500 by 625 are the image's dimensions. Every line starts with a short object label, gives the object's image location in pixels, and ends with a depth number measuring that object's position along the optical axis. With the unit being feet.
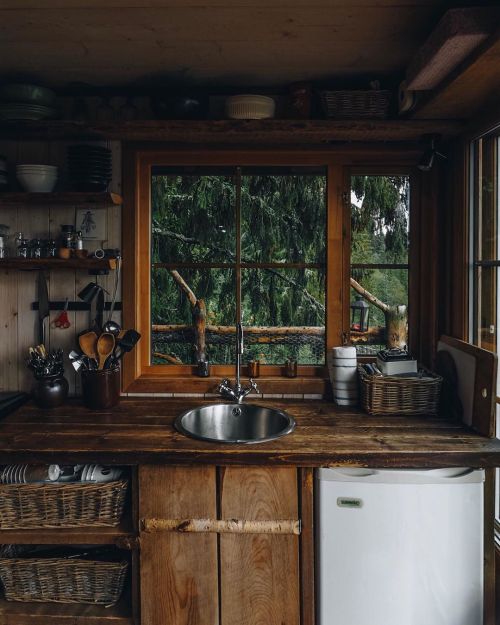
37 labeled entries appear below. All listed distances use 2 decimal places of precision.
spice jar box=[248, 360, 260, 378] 8.43
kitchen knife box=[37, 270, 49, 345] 8.25
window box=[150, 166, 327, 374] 8.45
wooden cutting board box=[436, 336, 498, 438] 6.28
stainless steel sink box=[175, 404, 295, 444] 7.53
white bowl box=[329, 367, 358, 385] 7.79
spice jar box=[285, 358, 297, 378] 8.41
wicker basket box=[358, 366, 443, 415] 7.18
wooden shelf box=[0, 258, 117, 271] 7.63
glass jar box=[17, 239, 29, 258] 7.97
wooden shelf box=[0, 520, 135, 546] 6.21
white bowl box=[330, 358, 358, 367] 7.77
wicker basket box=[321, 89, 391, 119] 7.29
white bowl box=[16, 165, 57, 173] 7.64
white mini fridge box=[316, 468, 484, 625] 5.84
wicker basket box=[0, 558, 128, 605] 6.45
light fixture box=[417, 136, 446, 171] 7.52
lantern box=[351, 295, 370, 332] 8.48
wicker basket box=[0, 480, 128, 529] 6.25
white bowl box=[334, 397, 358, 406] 7.81
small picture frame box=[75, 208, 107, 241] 8.27
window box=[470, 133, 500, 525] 6.83
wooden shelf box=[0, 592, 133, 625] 6.29
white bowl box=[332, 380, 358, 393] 7.80
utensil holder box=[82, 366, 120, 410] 7.65
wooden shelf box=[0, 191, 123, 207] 7.59
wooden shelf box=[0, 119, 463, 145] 7.29
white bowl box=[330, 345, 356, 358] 7.79
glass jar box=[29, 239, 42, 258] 7.98
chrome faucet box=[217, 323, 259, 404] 7.87
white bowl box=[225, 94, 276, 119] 7.32
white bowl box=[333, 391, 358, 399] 7.81
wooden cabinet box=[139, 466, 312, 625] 6.04
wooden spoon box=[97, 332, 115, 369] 7.98
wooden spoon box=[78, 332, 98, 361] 7.99
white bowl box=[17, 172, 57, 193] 7.68
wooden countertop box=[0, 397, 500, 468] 5.85
